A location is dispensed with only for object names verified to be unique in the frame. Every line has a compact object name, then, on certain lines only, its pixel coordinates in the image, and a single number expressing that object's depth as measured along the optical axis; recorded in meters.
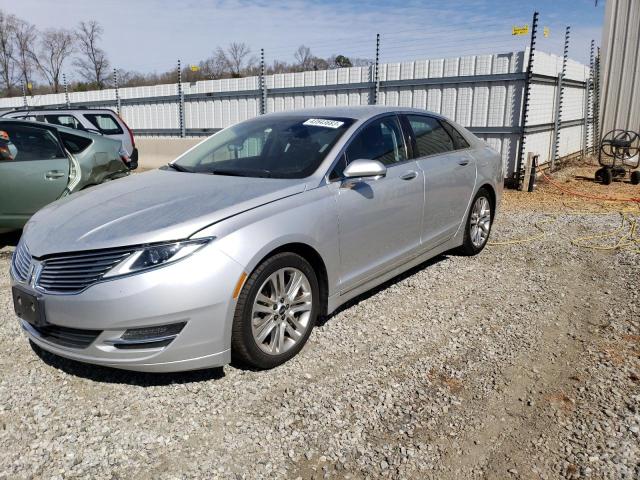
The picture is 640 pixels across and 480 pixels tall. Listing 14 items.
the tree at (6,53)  47.74
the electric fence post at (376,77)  10.83
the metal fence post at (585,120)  13.67
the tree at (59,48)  54.59
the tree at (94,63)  47.88
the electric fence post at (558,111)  11.30
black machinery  10.88
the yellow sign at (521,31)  9.31
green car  5.63
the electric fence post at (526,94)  9.10
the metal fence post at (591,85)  14.13
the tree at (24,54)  49.07
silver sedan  2.82
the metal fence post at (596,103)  14.48
